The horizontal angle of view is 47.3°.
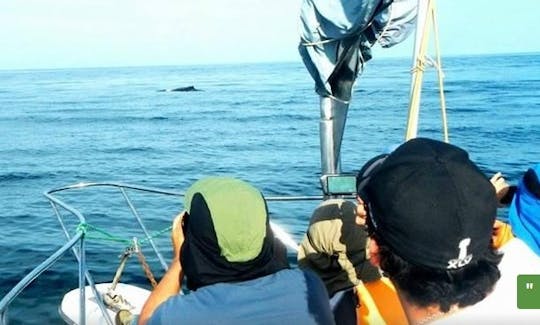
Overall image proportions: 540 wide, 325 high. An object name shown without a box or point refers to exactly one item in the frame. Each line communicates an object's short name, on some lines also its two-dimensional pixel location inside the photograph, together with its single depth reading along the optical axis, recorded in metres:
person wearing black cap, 1.22
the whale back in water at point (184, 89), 62.73
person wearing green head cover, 1.92
